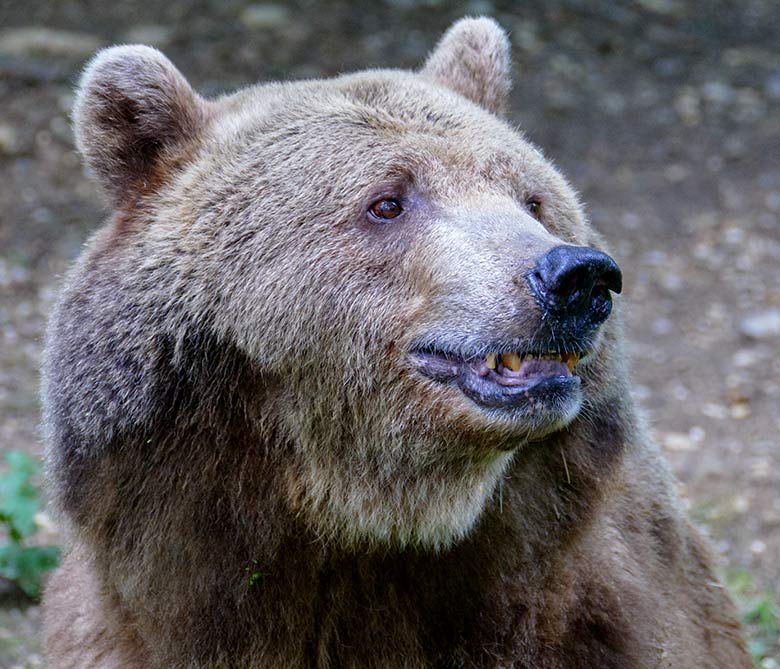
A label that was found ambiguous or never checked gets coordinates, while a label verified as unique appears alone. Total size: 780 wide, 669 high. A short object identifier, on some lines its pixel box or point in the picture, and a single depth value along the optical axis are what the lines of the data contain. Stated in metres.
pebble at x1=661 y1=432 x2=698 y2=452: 16.61
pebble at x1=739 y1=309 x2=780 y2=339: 19.03
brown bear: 7.64
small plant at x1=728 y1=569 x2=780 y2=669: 12.83
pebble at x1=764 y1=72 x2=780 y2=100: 25.23
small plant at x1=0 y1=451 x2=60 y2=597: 13.05
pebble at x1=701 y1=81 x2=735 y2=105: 24.97
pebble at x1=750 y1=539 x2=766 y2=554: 14.55
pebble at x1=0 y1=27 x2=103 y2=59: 23.33
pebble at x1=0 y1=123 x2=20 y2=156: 21.67
